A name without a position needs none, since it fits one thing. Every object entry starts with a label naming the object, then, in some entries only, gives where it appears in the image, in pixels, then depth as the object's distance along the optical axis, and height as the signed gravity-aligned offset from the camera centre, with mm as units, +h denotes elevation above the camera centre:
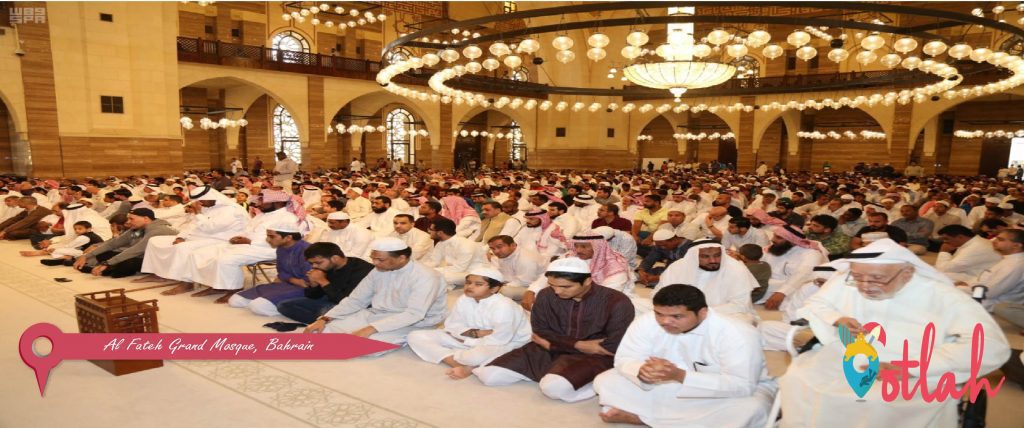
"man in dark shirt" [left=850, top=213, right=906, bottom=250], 4938 -680
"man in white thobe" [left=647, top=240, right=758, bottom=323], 3730 -814
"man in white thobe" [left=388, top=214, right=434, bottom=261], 5829 -931
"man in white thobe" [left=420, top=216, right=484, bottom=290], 5246 -952
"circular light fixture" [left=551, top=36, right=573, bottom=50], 6527 +1114
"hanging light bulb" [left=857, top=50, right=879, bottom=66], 7194 +1102
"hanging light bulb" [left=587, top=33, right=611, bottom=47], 7050 +1241
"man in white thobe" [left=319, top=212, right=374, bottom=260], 5684 -904
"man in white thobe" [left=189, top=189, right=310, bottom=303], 4754 -922
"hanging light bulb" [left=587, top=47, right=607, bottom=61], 7208 +1111
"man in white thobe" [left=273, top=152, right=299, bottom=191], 11828 -539
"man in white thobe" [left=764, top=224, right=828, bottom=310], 4469 -859
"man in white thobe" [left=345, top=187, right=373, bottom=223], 8562 -880
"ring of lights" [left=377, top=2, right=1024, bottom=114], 5449 +1174
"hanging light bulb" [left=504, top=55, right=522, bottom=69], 8242 +1145
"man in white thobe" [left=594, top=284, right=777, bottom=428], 2377 -890
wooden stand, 3008 -893
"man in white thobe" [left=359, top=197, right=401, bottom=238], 7020 -885
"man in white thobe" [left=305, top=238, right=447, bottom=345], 3553 -960
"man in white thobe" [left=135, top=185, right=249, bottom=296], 5086 -859
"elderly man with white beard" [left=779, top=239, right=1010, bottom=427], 2053 -697
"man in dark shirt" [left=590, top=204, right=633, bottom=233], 6375 -761
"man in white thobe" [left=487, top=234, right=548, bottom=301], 4879 -1006
